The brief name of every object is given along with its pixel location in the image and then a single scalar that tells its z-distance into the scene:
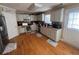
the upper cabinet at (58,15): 2.26
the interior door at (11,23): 2.49
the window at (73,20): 1.89
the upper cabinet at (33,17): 4.56
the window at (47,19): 3.49
